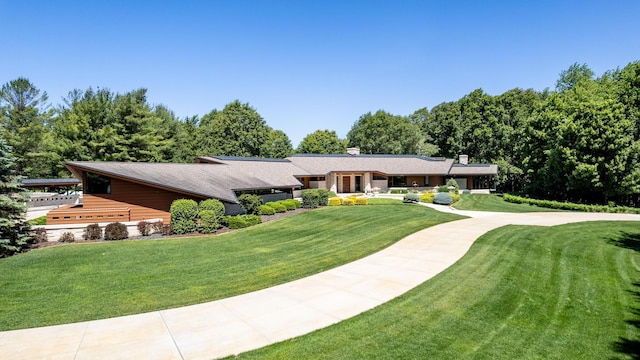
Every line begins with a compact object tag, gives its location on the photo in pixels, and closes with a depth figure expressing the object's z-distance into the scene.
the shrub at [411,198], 32.91
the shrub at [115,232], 16.64
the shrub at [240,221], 19.48
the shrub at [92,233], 16.59
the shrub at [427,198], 33.87
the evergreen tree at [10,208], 13.53
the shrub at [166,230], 17.70
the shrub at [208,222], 18.07
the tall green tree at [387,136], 67.88
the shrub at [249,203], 22.94
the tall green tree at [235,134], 59.16
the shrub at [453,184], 42.49
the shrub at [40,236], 15.81
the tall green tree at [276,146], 63.81
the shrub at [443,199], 31.88
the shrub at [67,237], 16.06
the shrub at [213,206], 18.86
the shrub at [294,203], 26.72
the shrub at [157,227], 17.90
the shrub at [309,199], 27.98
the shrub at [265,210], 23.75
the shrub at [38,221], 20.25
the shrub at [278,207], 24.68
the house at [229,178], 19.33
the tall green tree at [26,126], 43.22
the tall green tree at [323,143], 72.81
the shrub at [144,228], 17.42
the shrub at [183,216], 17.94
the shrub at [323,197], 29.02
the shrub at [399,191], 42.01
